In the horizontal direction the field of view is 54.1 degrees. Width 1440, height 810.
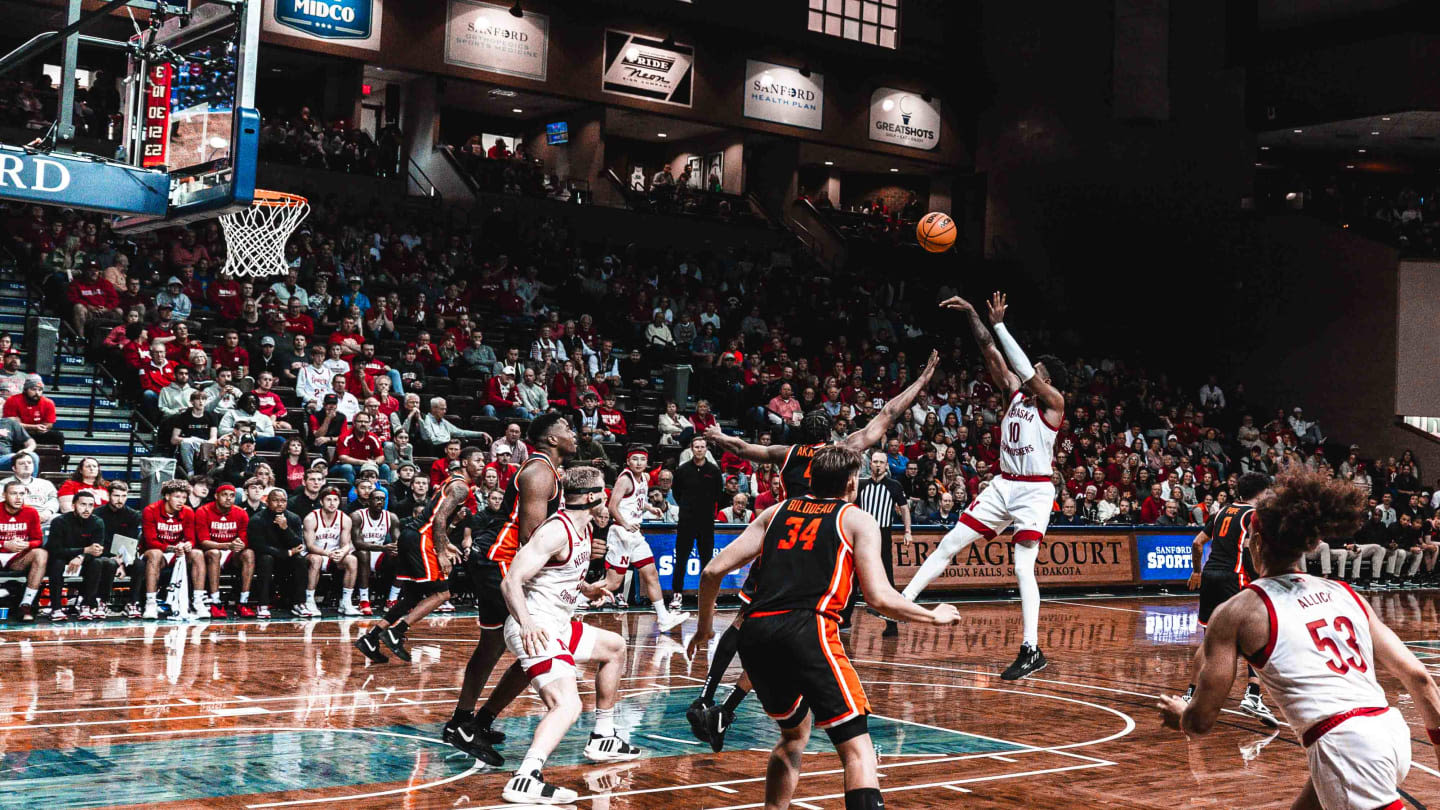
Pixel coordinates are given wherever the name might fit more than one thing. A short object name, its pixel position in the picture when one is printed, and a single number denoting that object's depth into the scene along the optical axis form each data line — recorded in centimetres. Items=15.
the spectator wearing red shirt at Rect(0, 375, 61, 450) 1523
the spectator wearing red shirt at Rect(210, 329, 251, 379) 1734
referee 1445
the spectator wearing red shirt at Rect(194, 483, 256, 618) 1404
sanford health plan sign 3144
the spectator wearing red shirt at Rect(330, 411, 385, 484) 1634
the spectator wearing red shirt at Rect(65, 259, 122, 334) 1808
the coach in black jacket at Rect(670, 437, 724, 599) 1579
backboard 877
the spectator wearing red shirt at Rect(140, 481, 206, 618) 1375
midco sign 2509
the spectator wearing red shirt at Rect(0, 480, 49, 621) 1312
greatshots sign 3325
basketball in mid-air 1532
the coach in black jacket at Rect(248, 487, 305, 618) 1418
